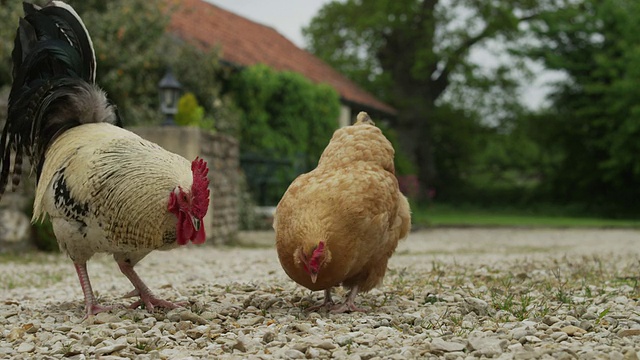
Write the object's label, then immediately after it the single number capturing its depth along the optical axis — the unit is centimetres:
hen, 466
